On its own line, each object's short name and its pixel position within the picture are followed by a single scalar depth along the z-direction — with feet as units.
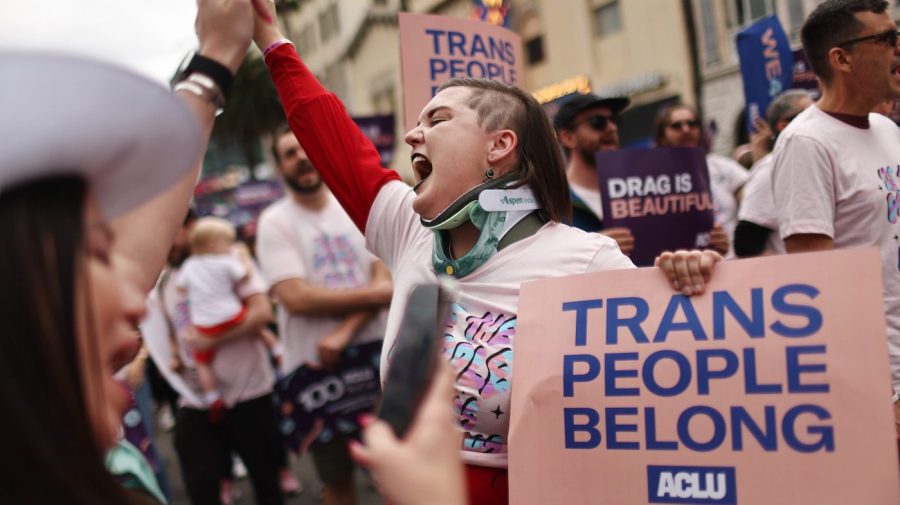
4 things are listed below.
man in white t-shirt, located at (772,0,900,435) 8.38
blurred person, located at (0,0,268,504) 3.04
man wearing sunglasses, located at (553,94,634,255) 13.55
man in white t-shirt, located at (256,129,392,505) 13.34
